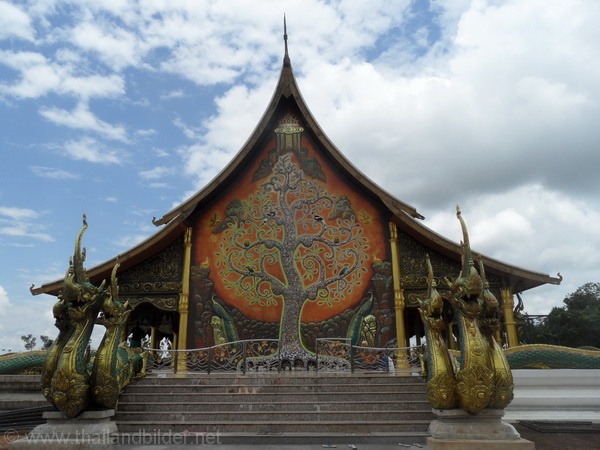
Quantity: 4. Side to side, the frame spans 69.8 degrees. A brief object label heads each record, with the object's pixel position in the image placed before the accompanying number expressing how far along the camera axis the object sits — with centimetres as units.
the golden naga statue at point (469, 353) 454
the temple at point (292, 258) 942
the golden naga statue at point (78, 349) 477
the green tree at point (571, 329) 2661
